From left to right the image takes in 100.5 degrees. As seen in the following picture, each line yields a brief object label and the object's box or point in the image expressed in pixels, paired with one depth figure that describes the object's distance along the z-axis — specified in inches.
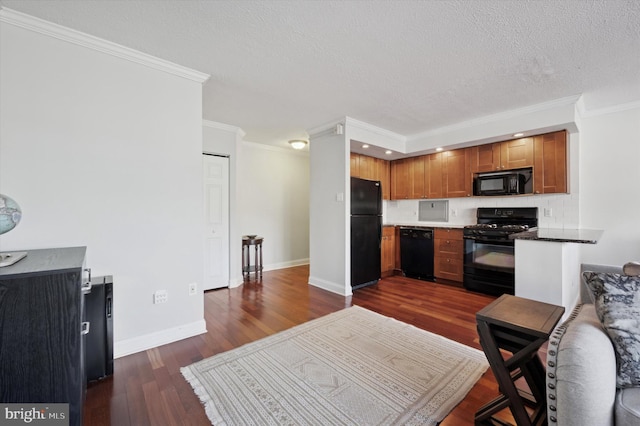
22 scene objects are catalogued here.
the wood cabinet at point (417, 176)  196.9
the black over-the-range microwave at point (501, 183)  153.1
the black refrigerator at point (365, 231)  161.2
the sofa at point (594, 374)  39.5
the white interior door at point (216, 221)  162.6
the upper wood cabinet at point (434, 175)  188.2
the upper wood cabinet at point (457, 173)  175.0
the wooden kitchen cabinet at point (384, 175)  203.9
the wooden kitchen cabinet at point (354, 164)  177.6
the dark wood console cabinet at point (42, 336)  48.8
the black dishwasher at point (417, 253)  184.7
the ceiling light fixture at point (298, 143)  199.3
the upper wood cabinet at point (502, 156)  151.4
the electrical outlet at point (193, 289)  102.7
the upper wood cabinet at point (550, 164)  140.3
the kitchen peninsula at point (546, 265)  99.0
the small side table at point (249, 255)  190.4
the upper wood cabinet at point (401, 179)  205.6
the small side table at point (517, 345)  51.3
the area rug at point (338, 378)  62.8
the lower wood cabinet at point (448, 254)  170.2
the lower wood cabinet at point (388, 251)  192.5
